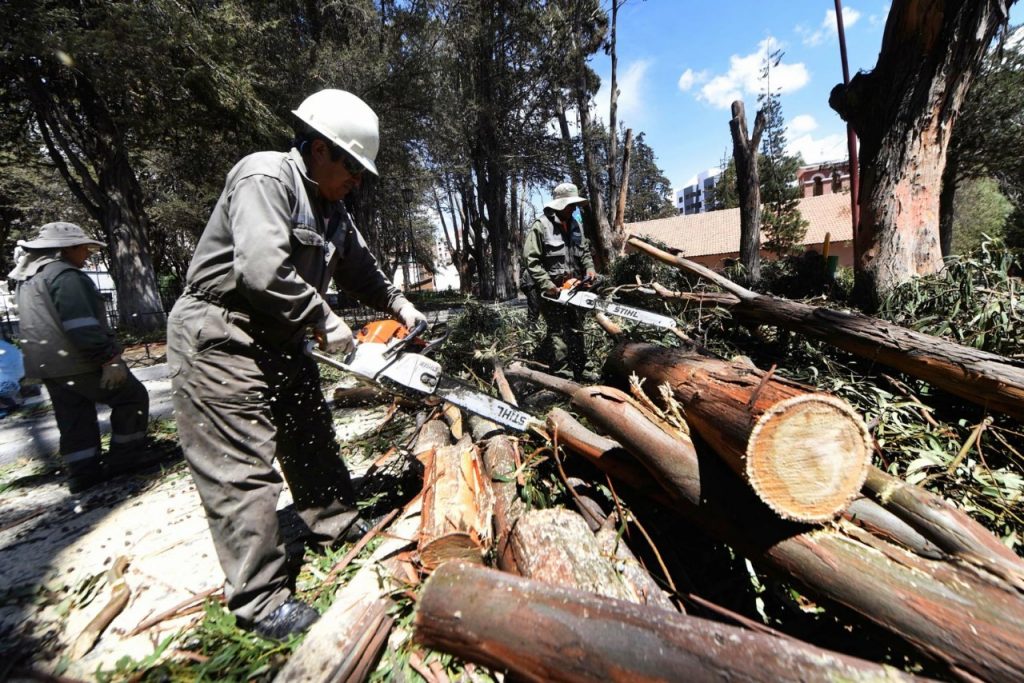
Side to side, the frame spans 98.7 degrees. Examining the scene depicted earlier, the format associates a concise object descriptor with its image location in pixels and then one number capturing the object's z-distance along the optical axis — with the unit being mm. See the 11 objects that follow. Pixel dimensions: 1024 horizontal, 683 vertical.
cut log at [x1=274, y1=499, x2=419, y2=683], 1359
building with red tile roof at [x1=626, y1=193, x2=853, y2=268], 22600
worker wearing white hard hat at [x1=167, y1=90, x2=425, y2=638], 1641
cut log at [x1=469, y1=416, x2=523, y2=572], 1781
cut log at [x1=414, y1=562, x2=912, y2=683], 908
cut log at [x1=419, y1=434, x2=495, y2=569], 1751
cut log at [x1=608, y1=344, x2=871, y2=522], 1185
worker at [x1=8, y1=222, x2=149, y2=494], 2889
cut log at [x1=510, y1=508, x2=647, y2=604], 1462
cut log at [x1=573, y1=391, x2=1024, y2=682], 1013
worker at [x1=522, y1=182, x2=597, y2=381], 4562
